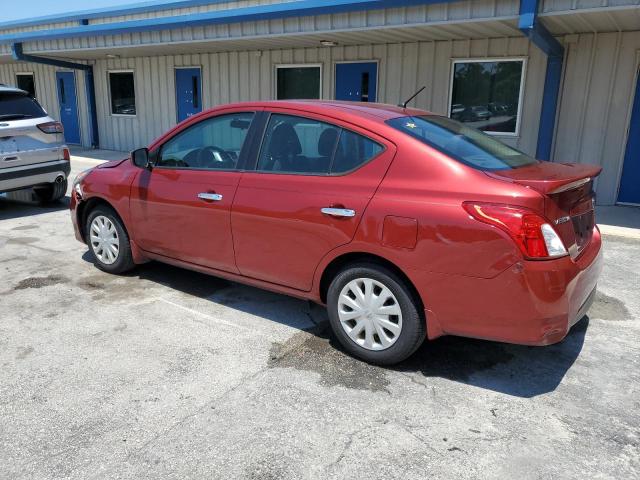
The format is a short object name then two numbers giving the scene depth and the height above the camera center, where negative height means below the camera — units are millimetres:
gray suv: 7059 -460
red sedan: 2871 -606
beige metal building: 7457 +1138
